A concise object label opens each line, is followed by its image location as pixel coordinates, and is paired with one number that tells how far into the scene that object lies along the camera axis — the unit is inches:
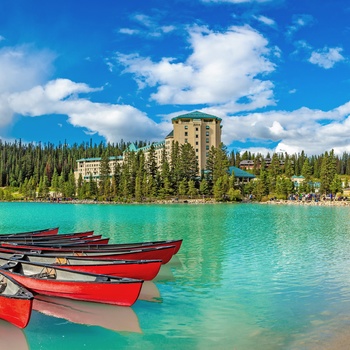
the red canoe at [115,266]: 510.9
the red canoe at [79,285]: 433.7
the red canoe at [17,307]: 365.4
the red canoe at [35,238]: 859.8
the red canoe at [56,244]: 724.0
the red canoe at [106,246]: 689.6
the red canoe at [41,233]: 932.0
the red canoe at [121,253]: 605.0
